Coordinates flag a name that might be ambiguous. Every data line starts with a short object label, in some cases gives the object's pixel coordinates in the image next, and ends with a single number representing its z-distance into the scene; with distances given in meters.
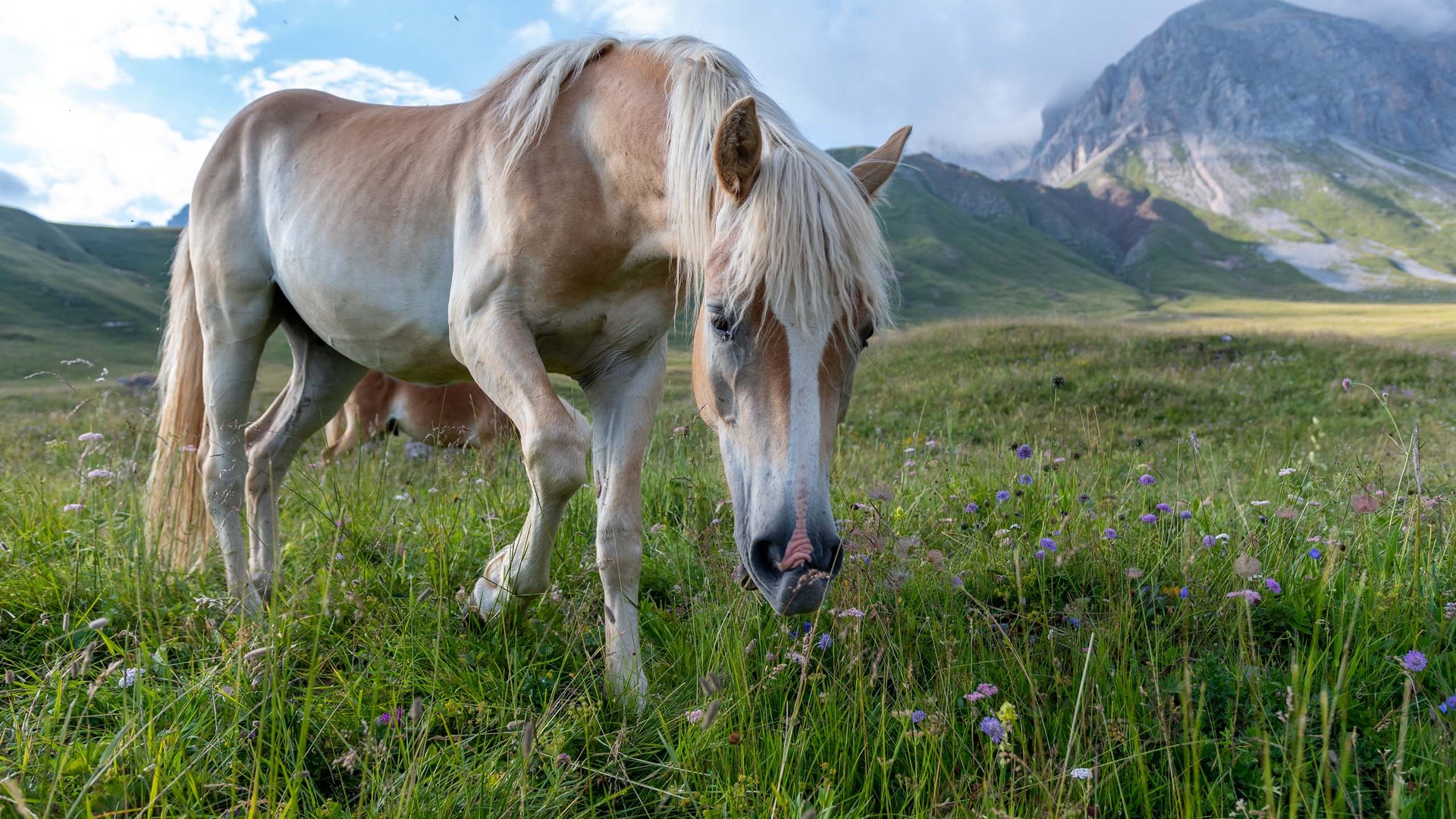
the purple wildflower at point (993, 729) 1.86
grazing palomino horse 2.25
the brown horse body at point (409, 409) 9.06
